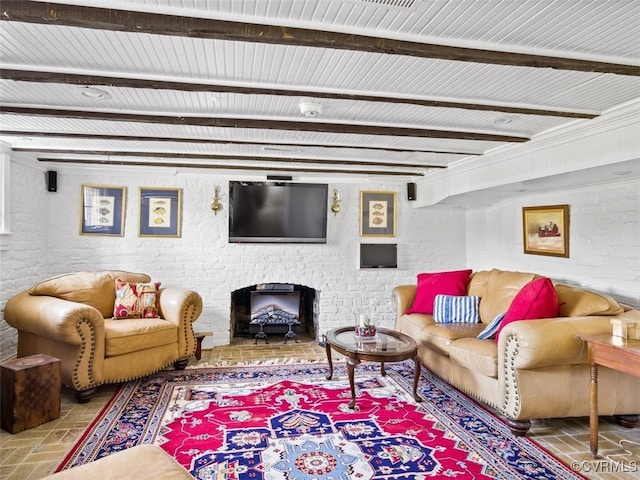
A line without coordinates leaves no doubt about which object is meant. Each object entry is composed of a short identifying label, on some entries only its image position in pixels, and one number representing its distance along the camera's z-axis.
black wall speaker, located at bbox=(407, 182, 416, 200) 5.25
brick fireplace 5.02
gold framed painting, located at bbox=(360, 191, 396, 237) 5.20
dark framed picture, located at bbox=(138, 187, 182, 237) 4.68
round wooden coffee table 2.88
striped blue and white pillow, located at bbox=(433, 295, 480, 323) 3.80
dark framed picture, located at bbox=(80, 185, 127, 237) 4.57
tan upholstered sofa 2.48
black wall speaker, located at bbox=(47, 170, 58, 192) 4.41
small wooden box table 2.52
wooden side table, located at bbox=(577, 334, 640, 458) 2.11
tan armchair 2.96
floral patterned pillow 3.69
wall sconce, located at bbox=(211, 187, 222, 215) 4.78
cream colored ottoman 1.33
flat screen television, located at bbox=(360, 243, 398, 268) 5.15
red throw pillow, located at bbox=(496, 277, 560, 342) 2.80
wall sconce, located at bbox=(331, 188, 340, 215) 5.09
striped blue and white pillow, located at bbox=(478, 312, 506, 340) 3.12
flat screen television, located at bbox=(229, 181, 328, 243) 4.79
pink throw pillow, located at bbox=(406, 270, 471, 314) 4.10
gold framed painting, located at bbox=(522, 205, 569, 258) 3.82
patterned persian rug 2.18
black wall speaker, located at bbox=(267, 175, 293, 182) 4.93
